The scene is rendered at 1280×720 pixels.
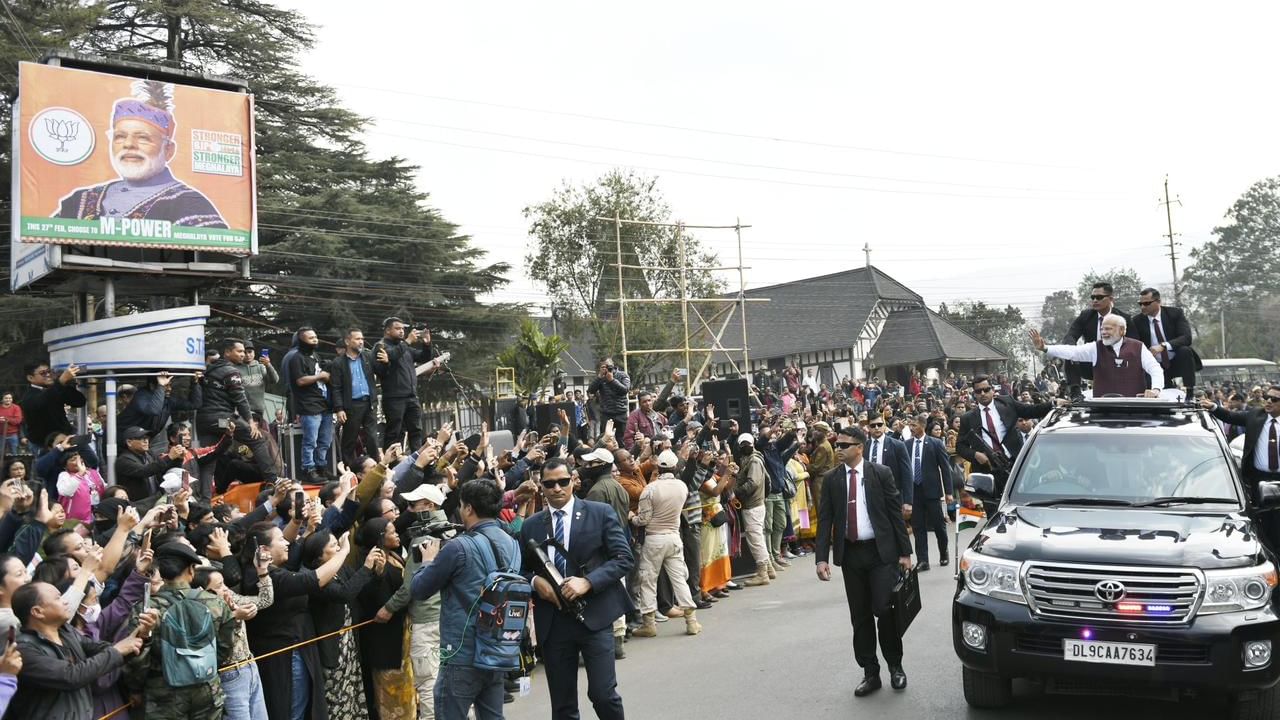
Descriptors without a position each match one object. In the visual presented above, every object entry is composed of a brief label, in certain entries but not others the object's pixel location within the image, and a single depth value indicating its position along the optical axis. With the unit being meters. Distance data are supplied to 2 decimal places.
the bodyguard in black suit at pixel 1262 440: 10.88
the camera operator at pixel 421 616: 7.86
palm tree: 38.56
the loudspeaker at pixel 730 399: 19.58
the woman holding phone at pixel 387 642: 8.22
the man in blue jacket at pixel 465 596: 6.35
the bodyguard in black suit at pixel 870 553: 8.48
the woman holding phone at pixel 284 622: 7.33
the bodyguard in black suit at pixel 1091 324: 11.02
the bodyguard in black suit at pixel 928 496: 14.39
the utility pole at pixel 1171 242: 65.94
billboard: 14.91
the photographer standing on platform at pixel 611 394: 18.55
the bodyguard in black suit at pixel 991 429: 12.16
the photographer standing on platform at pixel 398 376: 14.24
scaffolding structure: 40.88
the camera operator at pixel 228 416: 13.23
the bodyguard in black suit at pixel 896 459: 12.19
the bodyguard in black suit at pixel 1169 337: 11.27
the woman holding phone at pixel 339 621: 7.69
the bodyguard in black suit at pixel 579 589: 6.76
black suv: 6.62
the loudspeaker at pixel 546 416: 17.62
